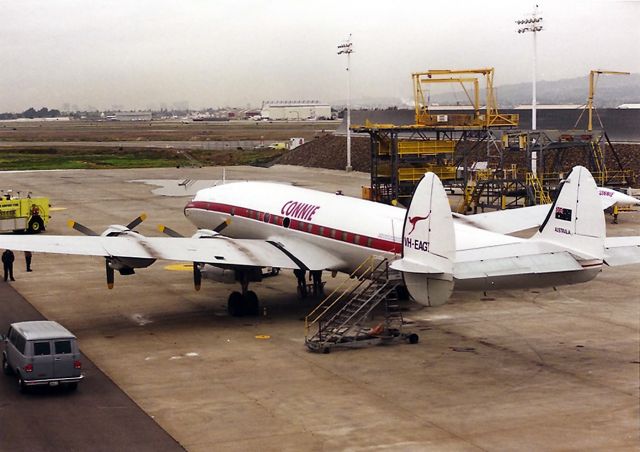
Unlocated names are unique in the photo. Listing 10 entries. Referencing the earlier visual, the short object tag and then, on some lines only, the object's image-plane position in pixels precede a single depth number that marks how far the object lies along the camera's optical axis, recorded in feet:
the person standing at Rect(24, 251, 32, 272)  140.56
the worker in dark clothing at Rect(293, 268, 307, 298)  119.34
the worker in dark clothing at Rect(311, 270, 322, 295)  118.32
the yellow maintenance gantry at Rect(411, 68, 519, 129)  202.13
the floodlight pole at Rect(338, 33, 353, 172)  302.45
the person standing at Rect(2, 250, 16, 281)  131.14
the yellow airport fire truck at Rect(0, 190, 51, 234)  181.37
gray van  77.20
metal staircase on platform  94.48
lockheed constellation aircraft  83.51
